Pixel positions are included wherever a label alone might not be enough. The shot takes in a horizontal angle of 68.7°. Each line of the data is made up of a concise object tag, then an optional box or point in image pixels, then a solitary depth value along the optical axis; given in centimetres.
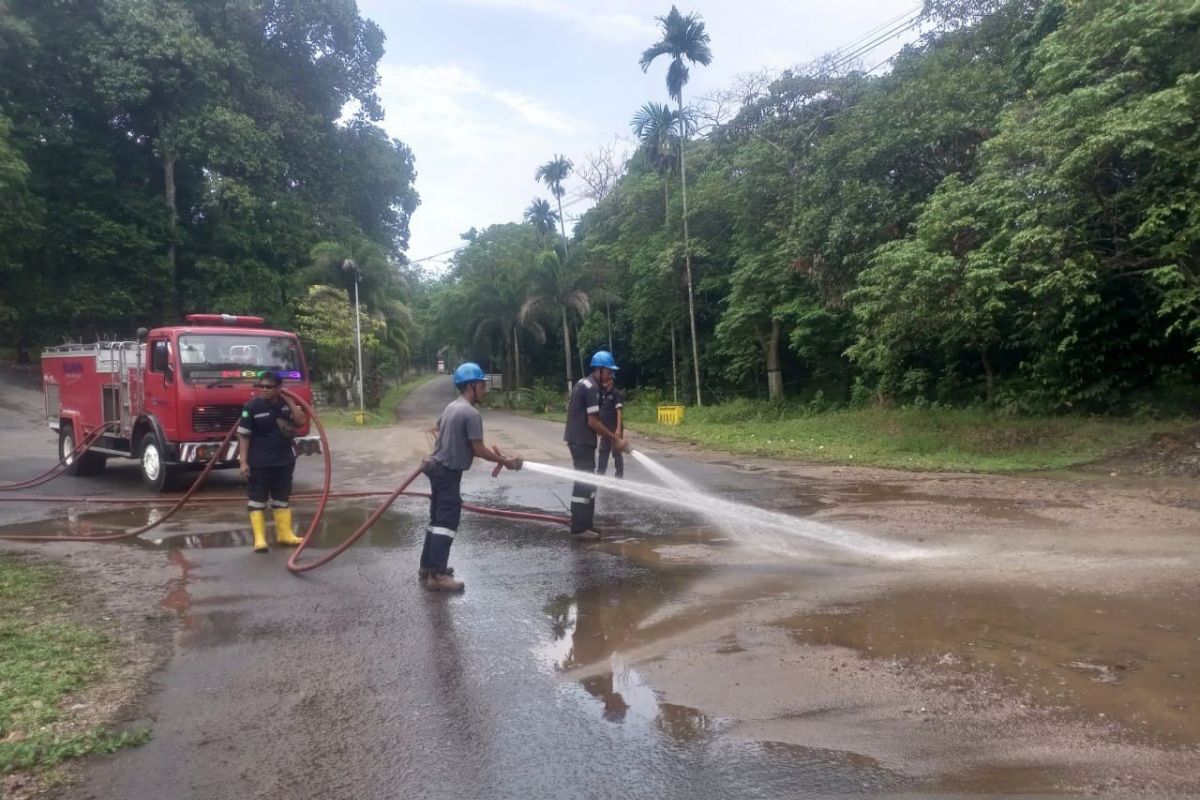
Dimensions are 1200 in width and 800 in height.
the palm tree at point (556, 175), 4862
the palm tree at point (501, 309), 4172
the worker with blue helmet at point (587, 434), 872
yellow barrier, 2795
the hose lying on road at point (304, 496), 762
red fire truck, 1228
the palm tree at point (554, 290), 3853
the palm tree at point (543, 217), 4912
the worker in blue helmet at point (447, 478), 695
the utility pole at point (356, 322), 2934
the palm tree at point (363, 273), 3203
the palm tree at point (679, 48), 2920
